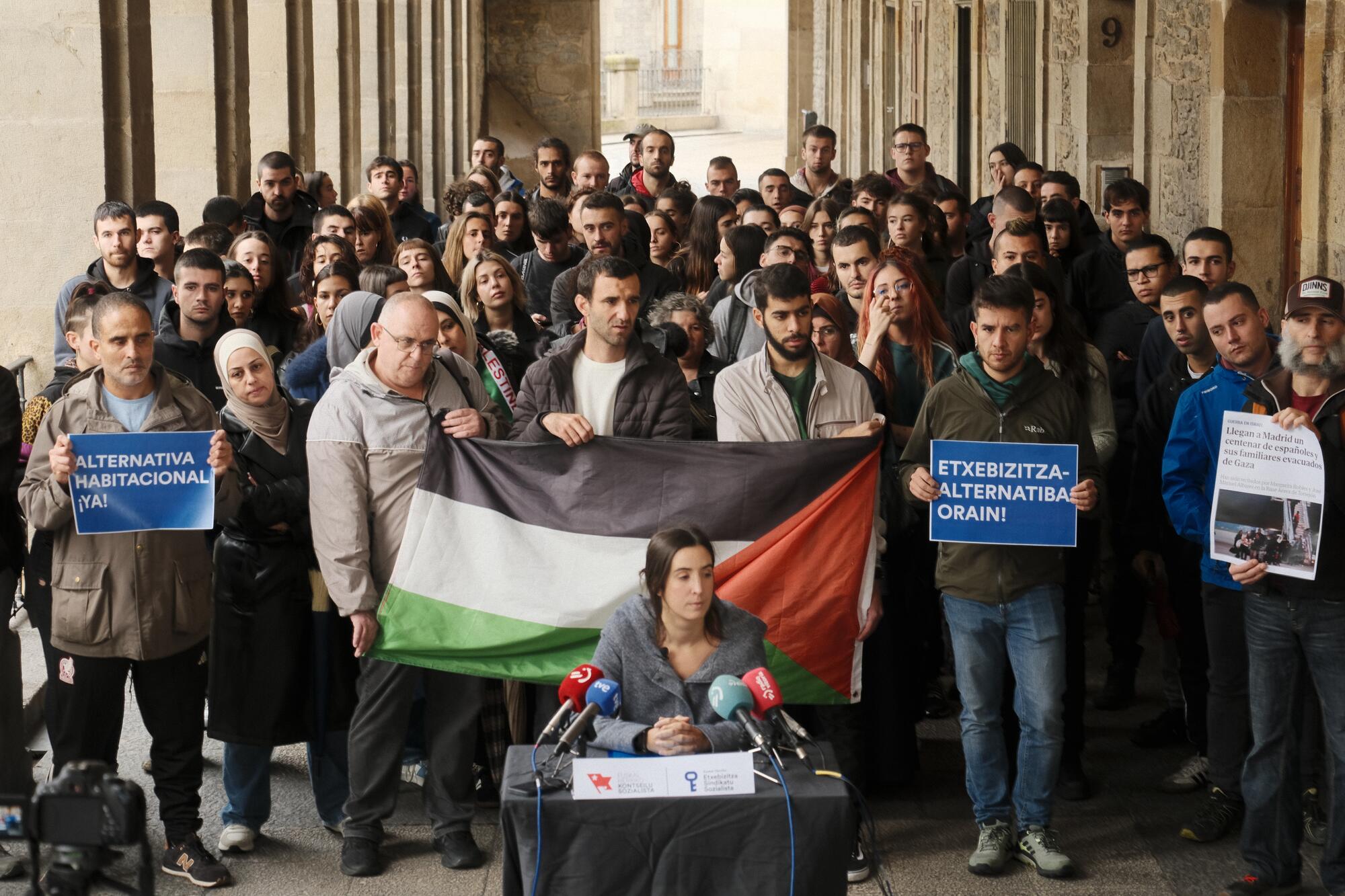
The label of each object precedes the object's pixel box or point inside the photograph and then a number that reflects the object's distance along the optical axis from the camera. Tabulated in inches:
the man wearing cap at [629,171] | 652.1
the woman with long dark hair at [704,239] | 424.2
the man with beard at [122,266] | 343.3
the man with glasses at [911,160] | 541.6
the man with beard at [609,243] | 371.6
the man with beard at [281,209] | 455.5
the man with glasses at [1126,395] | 323.6
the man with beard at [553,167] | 574.6
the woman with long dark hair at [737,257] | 386.9
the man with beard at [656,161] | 587.5
